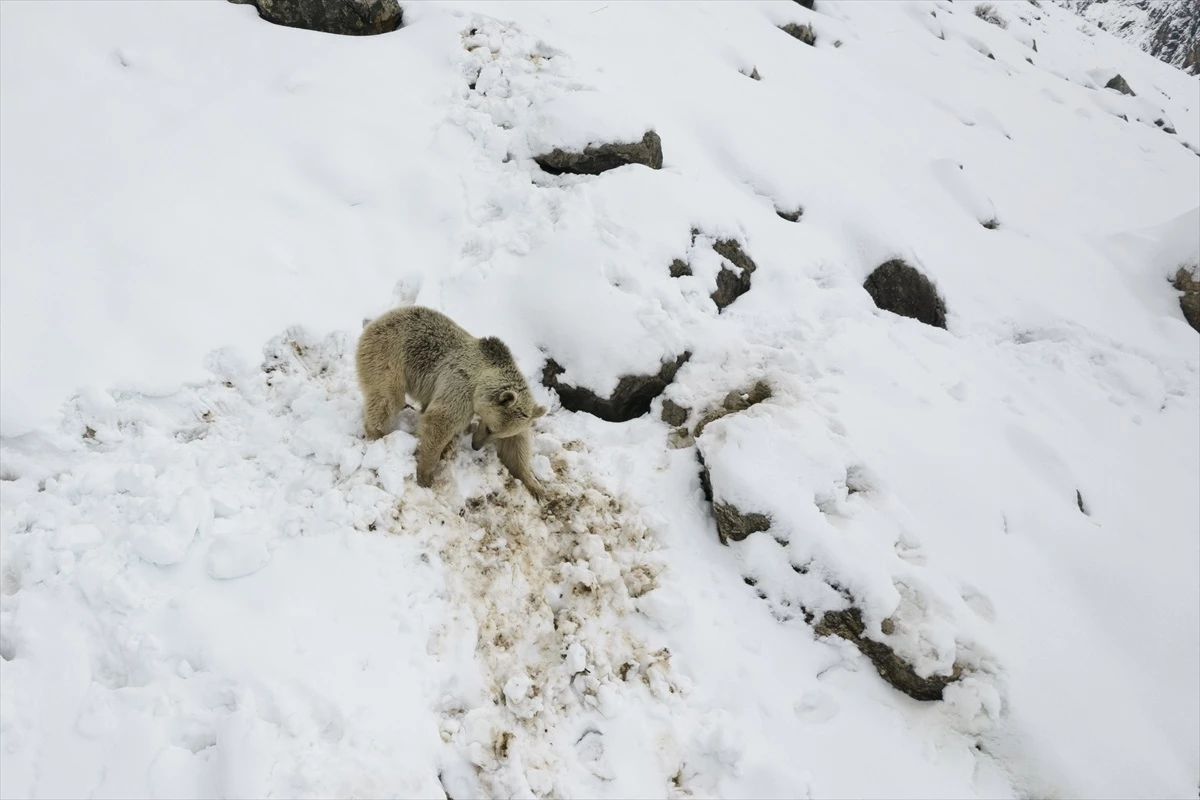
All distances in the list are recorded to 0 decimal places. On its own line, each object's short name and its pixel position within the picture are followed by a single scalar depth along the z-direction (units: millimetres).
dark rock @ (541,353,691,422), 6301
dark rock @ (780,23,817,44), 14625
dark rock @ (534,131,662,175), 7824
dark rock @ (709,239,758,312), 7531
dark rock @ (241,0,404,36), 8523
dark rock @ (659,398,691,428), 6375
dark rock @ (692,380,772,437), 6246
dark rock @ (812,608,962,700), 4656
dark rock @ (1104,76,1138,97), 21344
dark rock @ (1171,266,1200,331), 9836
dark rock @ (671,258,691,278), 7340
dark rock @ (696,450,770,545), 5227
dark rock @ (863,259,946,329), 8672
